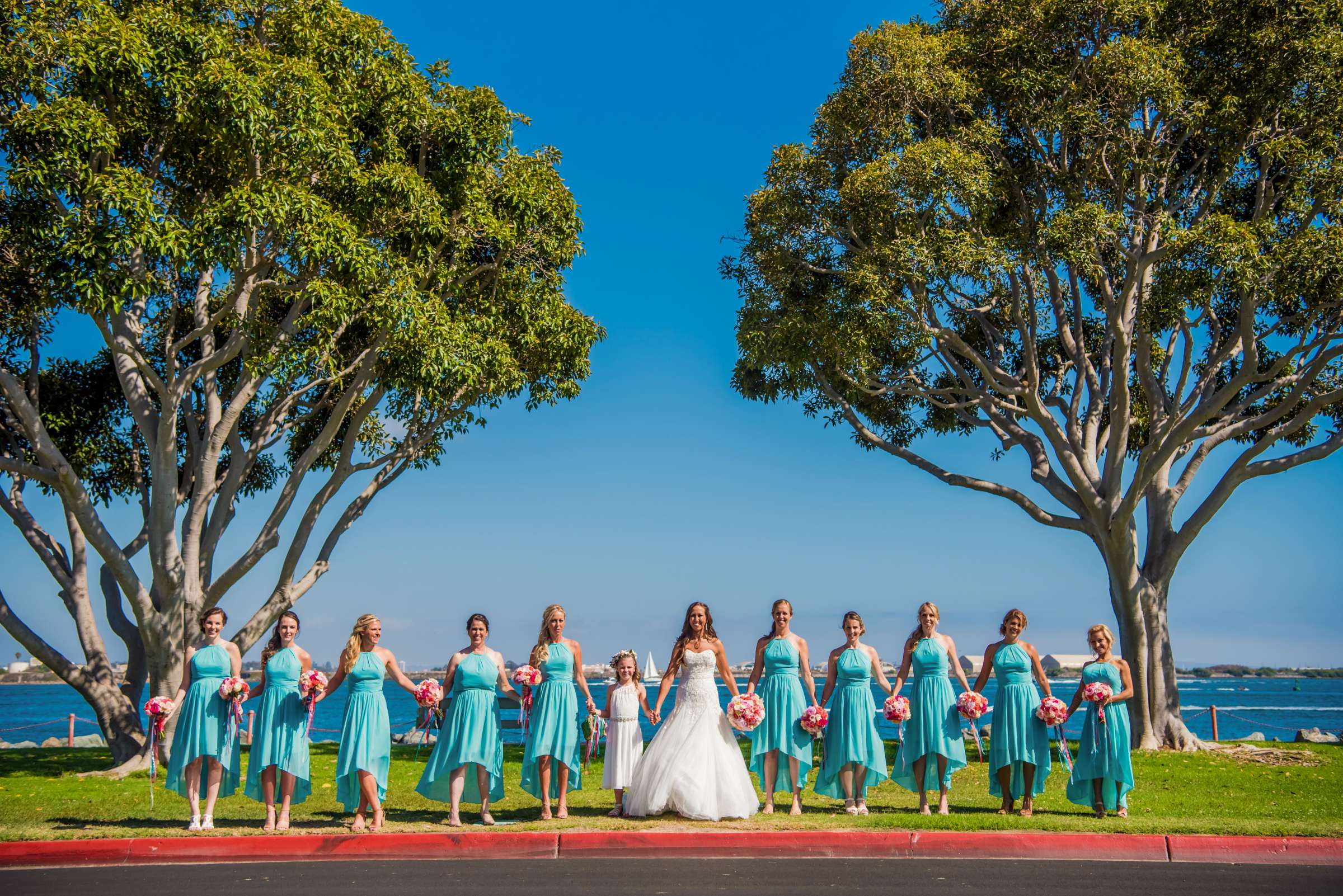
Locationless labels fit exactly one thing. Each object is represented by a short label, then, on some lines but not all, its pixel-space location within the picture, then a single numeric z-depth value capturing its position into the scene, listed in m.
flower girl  10.30
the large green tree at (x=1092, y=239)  16.55
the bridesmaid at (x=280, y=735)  9.86
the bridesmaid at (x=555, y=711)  10.12
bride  9.89
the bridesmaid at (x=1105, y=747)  10.48
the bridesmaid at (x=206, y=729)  9.86
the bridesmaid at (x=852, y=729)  10.52
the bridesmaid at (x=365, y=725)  9.70
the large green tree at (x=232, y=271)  14.16
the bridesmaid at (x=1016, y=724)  10.56
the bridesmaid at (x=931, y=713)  10.54
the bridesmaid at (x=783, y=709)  10.57
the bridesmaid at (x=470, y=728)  10.07
